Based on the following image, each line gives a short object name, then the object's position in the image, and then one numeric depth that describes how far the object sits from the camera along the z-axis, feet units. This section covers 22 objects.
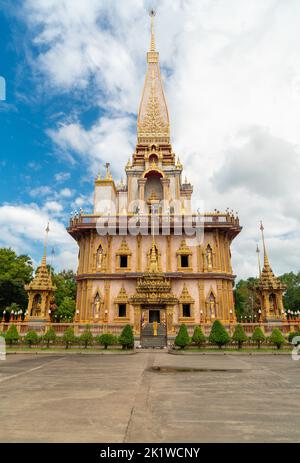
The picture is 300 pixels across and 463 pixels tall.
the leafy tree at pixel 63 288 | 161.27
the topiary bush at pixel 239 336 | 72.49
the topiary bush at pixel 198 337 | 72.95
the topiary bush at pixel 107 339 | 72.74
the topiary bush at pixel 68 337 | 74.95
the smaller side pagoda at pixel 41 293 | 99.19
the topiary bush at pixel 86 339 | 73.69
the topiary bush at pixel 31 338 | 75.77
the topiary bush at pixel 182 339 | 71.56
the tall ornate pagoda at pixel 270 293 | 100.63
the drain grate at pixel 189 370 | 40.81
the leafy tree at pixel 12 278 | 133.39
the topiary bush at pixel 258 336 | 73.26
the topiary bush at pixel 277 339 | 71.87
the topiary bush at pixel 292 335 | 77.46
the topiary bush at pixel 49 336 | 75.56
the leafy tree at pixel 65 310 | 152.56
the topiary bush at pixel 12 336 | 77.56
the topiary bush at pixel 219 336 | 71.46
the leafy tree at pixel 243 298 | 205.67
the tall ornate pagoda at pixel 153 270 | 93.56
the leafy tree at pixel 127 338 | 71.41
